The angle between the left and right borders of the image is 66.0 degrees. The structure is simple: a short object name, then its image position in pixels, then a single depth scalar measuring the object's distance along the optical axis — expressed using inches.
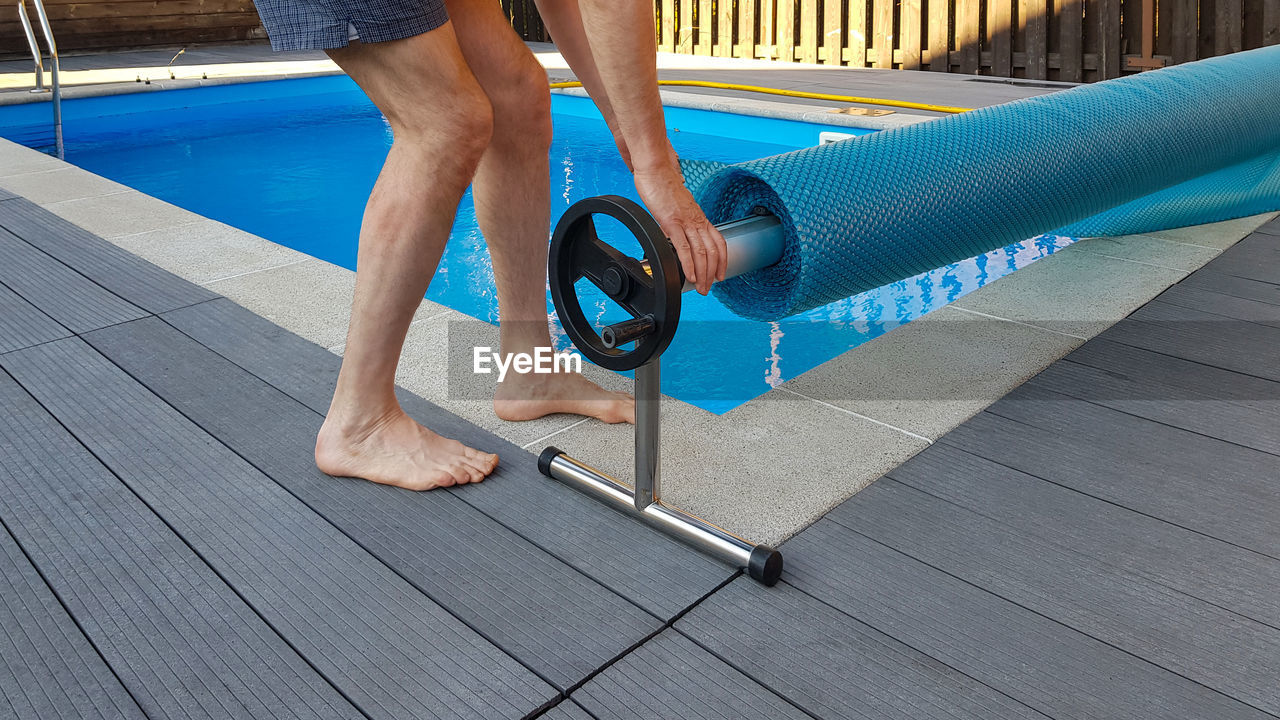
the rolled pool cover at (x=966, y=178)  52.5
